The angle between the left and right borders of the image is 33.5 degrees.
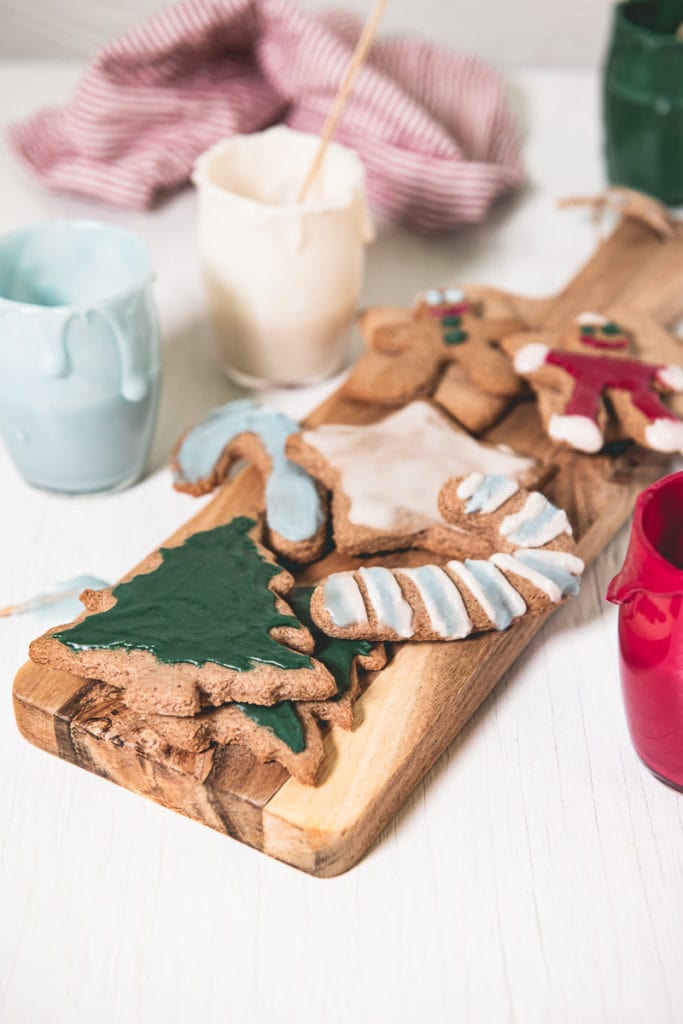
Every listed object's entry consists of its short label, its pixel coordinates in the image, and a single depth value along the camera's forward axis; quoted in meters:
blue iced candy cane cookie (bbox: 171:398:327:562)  0.78
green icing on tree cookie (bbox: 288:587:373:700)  0.66
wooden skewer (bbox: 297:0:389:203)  0.94
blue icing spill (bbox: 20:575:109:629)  0.78
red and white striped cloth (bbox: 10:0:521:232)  1.26
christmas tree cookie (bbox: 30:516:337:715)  0.63
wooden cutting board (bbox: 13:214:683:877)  0.61
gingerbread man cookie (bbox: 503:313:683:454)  0.85
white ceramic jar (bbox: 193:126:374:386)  0.94
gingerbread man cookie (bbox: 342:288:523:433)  0.91
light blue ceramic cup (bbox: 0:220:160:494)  0.80
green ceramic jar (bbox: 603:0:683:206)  1.21
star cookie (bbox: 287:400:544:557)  0.76
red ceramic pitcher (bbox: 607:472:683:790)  0.61
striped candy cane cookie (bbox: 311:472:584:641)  0.67
